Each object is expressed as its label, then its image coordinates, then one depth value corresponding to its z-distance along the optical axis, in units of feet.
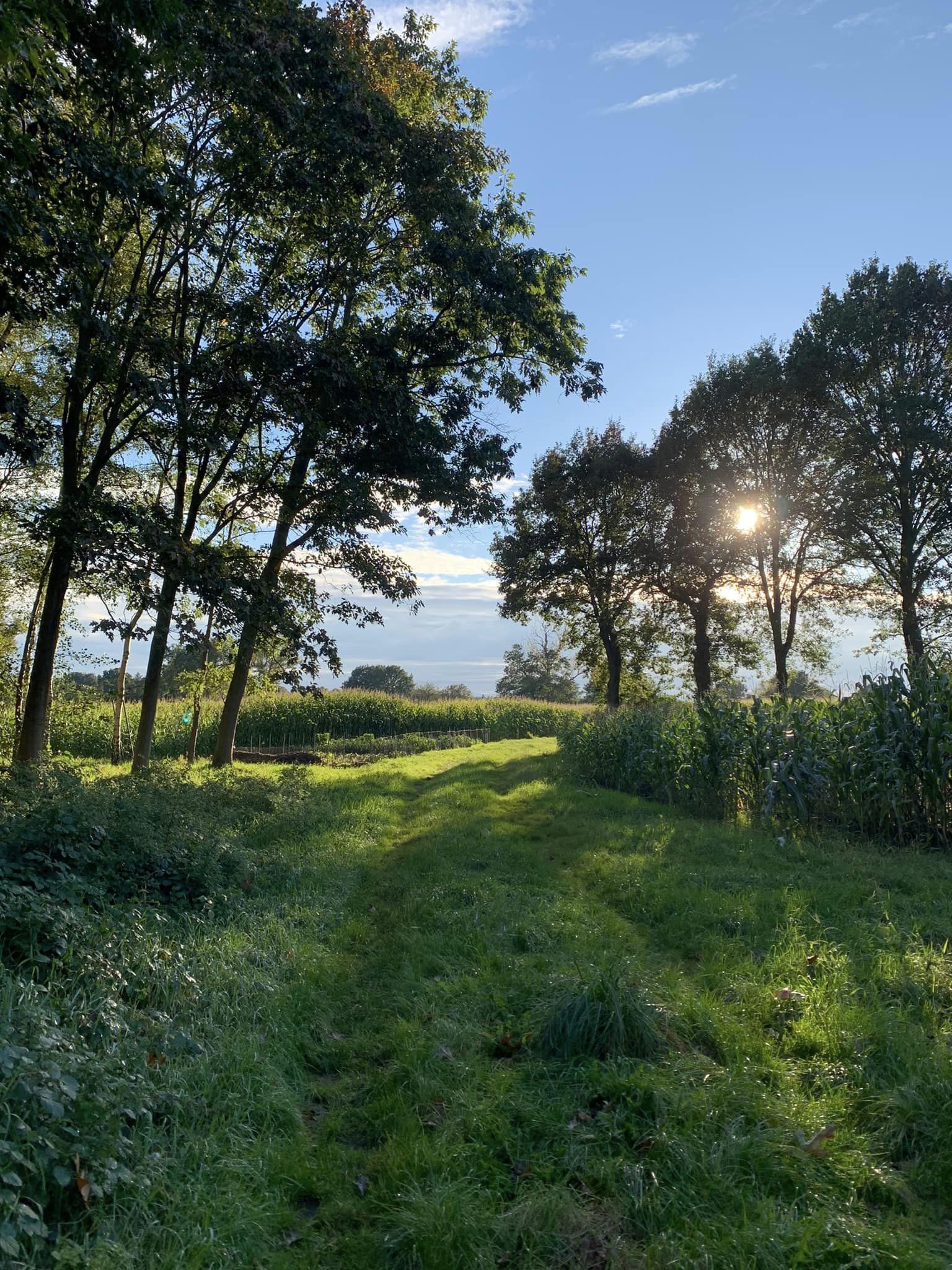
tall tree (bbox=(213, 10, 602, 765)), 41.22
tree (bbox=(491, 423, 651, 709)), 100.27
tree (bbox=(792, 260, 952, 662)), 70.59
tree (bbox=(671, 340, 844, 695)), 79.30
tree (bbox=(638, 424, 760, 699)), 89.40
